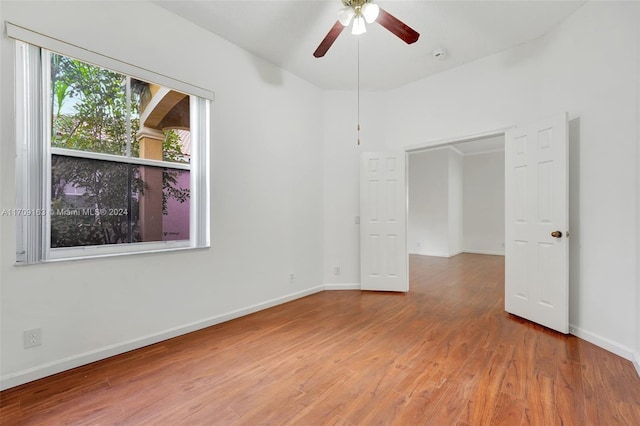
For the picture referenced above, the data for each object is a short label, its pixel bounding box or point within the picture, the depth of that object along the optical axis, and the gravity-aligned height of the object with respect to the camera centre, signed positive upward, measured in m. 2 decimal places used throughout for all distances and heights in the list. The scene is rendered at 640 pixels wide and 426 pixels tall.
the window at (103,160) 1.92 +0.45
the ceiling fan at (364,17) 1.99 +1.45
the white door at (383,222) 3.98 -0.15
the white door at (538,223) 2.60 -0.12
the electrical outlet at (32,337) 1.88 -0.85
